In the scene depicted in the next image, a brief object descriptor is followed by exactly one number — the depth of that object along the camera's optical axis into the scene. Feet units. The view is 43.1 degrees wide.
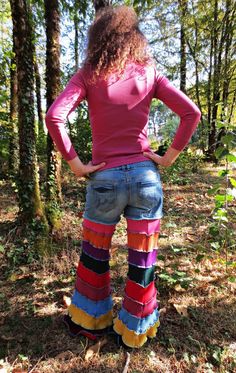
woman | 6.25
